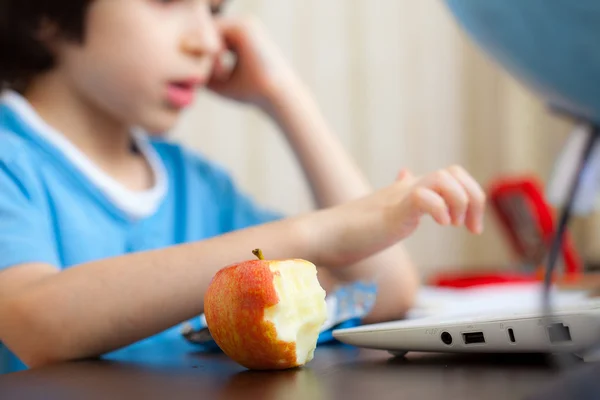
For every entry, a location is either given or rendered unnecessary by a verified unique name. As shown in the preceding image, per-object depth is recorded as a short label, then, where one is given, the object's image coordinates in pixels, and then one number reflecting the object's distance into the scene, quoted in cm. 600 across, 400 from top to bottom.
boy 53
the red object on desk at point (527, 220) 170
